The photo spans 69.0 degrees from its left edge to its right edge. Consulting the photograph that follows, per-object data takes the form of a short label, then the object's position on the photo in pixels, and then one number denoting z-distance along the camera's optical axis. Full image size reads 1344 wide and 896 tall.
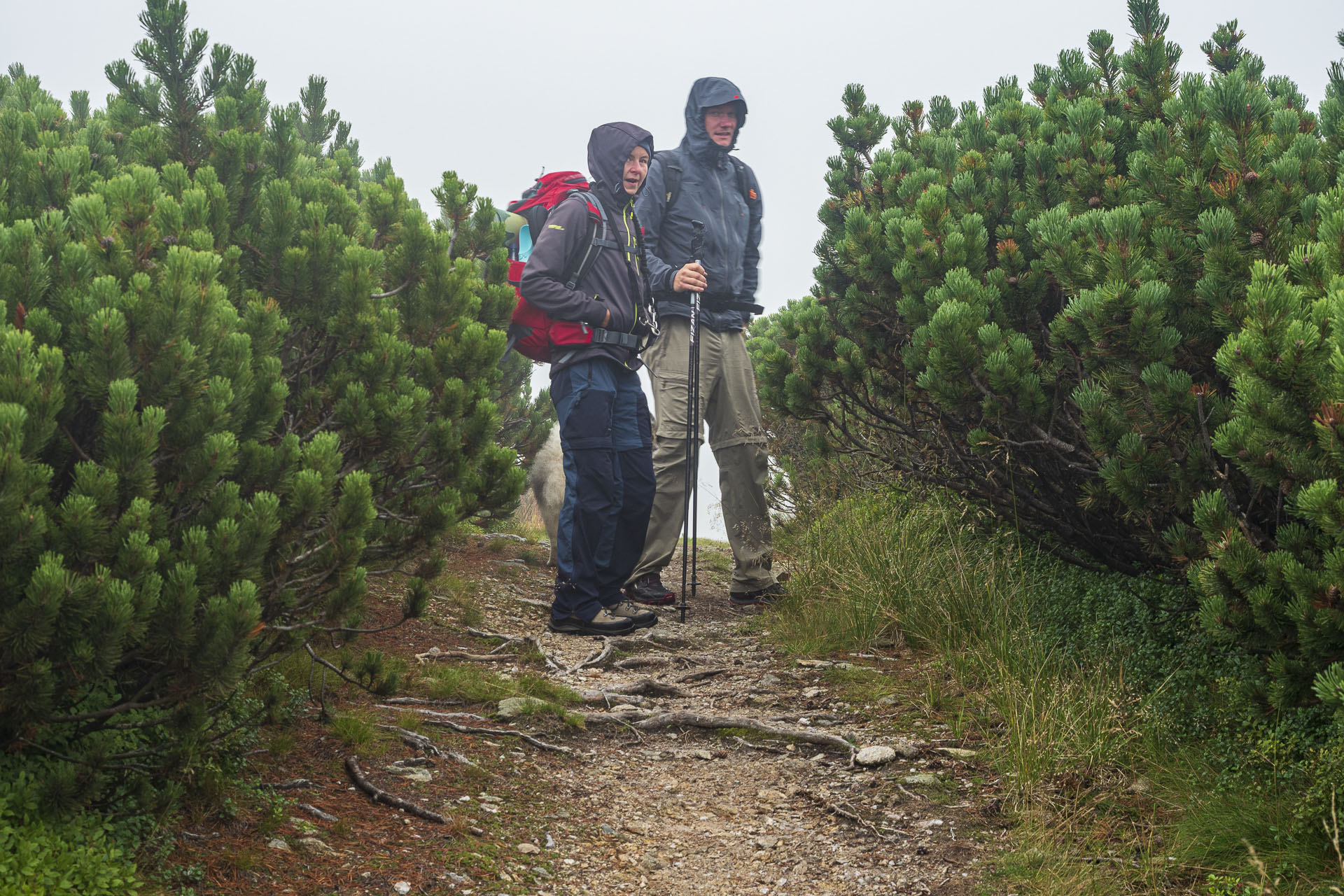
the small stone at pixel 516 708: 4.36
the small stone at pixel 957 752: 3.91
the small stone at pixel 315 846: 2.92
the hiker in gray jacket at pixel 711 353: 6.72
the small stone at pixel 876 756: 3.94
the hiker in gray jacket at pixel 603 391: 5.79
